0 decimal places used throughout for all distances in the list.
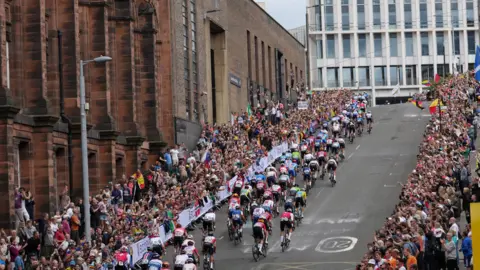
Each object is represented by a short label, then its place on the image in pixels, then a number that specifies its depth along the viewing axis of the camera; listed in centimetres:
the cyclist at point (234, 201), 4338
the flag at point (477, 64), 4006
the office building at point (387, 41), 14412
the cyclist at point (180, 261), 3441
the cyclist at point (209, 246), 3772
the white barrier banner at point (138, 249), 3762
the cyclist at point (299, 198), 4691
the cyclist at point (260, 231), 3988
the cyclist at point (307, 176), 5366
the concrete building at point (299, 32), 16900
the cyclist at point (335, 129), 6750
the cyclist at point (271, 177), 5181
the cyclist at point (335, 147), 6181
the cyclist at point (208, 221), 4178
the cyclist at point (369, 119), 7475
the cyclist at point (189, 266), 3334
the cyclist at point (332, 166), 5507
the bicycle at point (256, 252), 3994
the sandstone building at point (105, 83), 4291
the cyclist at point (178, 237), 3931
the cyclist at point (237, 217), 4266
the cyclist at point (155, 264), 3403
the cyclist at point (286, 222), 4172
